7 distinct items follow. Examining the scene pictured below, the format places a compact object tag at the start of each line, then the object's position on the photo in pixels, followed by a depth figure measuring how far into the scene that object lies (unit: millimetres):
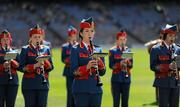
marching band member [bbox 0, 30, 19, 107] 12586
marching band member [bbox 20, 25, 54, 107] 11531
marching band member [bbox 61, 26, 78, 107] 14835
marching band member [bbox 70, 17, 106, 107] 9977
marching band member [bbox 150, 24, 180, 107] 11320
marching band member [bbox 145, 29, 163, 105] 16403
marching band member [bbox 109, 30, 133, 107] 13812
